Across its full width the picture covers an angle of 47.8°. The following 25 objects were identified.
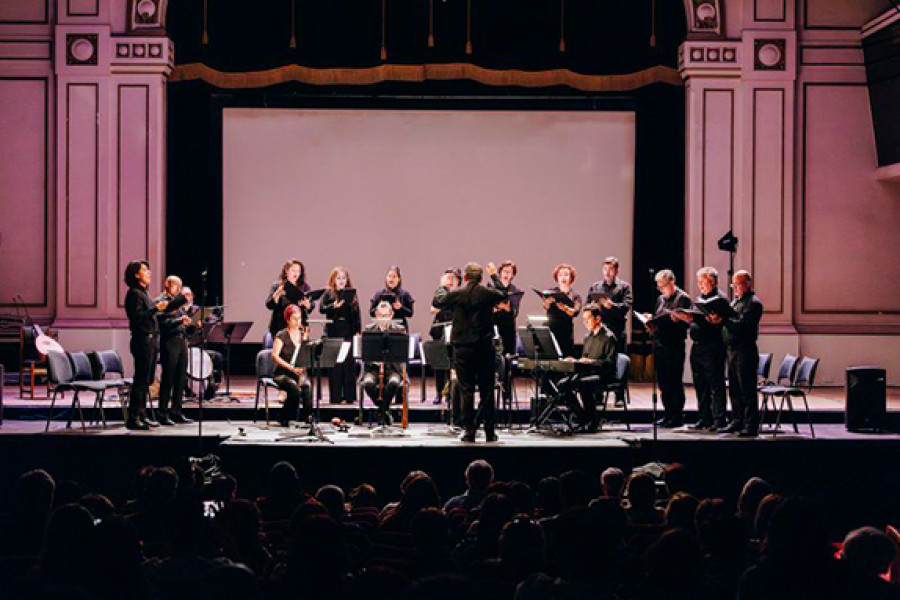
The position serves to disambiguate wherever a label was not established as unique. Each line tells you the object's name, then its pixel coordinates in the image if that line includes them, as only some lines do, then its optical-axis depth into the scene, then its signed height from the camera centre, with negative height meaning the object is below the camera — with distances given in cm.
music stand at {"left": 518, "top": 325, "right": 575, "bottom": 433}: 883 -43
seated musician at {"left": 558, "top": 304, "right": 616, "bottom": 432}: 911 -60
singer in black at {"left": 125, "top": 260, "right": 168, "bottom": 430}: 883 -25
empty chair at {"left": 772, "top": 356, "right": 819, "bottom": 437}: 958 -64
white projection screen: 1364 +153
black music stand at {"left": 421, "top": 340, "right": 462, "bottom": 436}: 899 -44
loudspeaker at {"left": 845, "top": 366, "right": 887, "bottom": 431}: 929 -83
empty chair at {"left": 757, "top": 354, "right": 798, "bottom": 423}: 907 -71
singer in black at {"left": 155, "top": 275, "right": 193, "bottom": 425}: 905 -43
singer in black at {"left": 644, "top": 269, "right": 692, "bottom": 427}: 921 -39
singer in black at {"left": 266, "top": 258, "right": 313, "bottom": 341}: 1009 +17
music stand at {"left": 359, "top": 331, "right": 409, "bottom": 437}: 870 -36
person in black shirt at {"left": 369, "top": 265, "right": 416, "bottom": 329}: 1032 +9
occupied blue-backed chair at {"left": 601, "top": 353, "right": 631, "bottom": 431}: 934 -67
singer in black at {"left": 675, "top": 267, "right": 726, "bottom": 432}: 889 -45
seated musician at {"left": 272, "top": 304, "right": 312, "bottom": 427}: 929 -62
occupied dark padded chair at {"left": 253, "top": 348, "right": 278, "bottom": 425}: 999 -59
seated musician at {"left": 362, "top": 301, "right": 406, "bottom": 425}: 929 -70
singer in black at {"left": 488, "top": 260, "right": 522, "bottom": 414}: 1011 -8
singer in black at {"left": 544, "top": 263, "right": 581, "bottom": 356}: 969 -6
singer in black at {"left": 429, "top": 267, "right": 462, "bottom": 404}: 993 -12
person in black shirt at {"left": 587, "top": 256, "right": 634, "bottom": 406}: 983 +10
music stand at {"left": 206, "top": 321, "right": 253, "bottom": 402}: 1039 -28
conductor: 825 -26
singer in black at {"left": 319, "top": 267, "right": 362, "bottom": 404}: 1008 -18
